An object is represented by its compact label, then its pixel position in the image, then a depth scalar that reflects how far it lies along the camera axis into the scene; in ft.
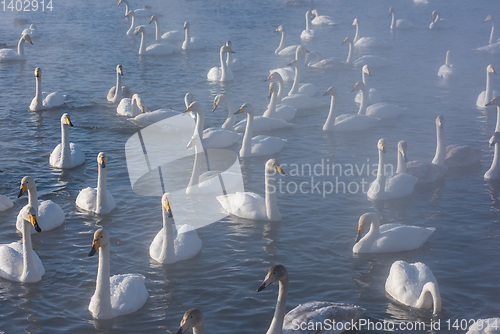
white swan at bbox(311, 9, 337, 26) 123.54
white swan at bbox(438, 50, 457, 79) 79.05
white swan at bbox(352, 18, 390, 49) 100.17
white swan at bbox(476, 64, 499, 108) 65.36
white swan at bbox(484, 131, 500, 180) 46.55
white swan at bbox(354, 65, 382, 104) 66.85
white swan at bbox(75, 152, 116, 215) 39.06
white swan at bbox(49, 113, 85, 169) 47.01
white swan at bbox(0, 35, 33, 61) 88.79
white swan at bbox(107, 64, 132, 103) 67.77
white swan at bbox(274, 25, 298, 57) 93.71
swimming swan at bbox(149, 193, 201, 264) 33.01
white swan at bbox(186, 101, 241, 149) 51.59
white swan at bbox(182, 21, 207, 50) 98.22
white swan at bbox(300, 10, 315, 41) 108.58
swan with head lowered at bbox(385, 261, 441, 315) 28.73
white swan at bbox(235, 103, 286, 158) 50.90
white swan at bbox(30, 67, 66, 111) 64.15
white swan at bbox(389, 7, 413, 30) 116.82
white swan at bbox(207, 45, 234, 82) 77.51
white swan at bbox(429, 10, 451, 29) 116.88
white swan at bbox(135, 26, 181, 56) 94.43
